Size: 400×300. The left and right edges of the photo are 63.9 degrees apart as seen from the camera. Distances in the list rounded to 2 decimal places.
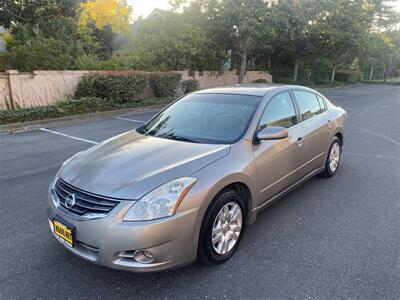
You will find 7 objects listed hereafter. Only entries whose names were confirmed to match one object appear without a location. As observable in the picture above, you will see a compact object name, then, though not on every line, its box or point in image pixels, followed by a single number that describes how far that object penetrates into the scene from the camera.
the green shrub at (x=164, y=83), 13.93
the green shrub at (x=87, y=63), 12.92
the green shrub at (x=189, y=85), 15.79
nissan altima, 2.30
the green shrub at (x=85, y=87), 11.71
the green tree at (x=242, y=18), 16.81
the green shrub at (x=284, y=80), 25.21
